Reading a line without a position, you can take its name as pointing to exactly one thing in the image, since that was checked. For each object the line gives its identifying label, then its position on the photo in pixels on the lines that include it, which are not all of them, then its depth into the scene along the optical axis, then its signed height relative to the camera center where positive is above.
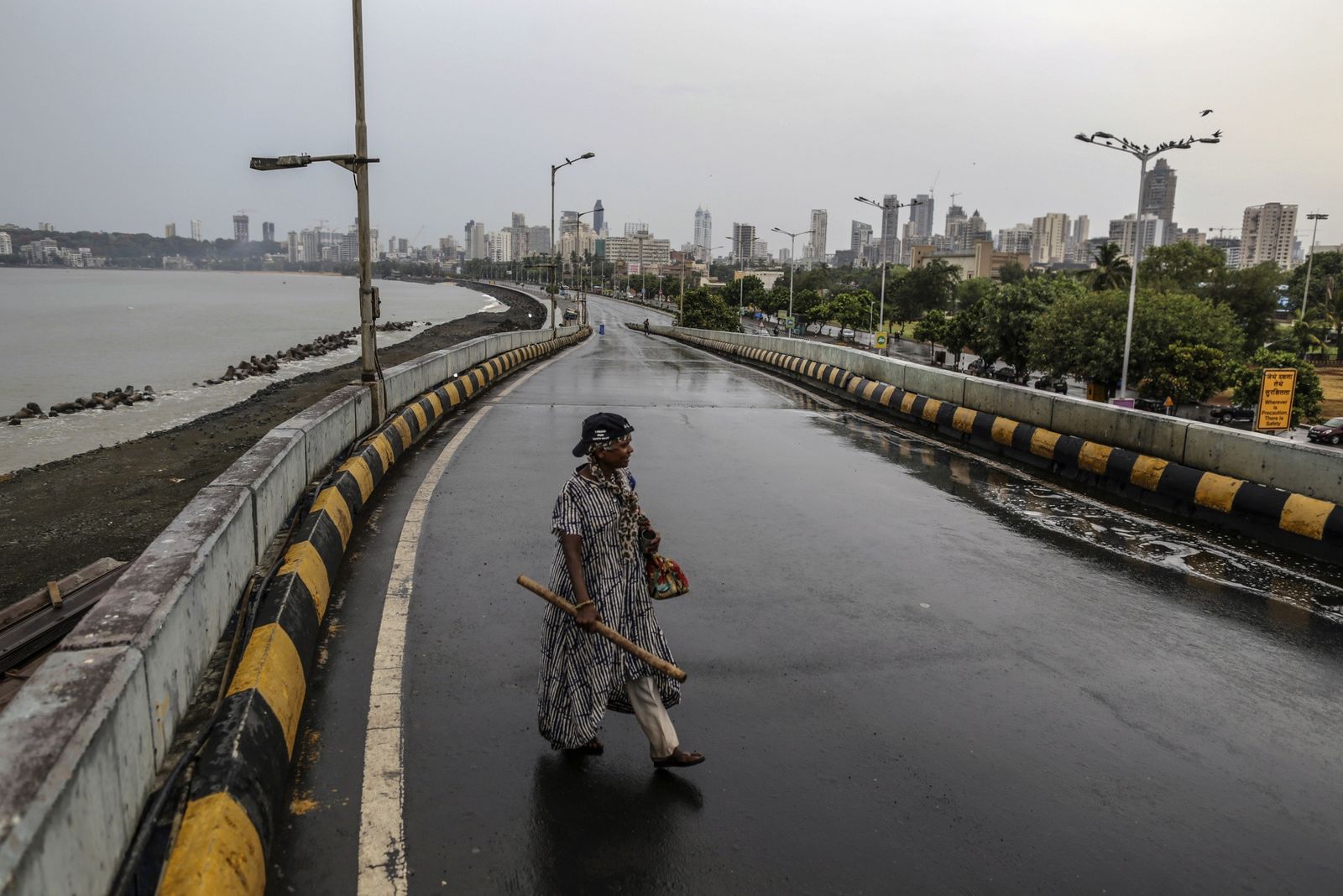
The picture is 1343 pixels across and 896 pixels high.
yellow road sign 23.08 -2.30
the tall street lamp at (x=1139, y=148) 34.78 +5.27
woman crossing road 4.25 -1.46
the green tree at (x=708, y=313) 100.62 -3.58
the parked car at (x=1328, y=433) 44.66 -5.82
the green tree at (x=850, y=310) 109.94 -2.81
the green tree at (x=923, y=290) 128.62 -0.37
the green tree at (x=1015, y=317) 63.06 -1.67
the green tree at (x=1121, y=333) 47.94 -1.83
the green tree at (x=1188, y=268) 86.25 +2.56
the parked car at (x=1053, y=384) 52.75 -4.87
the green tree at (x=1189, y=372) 46.97 -3.52
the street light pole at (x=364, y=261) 11.80 +0.08
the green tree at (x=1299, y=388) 53.22 -4.73
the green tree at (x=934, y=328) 86.19 -3.51
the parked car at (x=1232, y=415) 46.56 -5.53
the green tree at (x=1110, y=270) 88.06 +2.18
